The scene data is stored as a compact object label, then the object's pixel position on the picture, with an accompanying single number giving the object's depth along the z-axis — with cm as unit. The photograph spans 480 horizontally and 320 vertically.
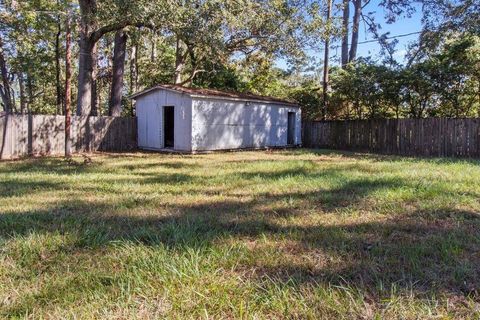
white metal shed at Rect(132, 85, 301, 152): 1398
